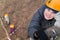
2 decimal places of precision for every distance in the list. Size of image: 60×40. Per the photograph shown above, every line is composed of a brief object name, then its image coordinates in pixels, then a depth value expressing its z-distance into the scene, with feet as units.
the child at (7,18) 12.32
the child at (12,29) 11.76
